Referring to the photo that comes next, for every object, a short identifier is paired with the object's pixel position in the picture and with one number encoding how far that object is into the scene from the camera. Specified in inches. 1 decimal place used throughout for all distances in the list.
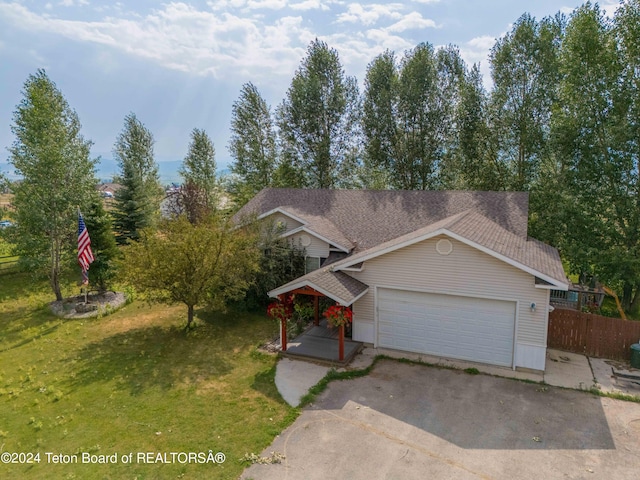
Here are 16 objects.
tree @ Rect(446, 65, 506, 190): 1047.0
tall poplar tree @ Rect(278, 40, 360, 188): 1172.5
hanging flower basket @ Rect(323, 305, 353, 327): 450.3
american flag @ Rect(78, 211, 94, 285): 630.5
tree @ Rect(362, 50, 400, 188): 1153.4
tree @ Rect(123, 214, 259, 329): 520.1
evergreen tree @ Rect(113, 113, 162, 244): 1056.8
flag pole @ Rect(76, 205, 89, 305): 655.0
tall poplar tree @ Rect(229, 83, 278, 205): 1291.8
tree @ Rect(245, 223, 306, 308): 634.8
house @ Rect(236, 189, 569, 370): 433.1
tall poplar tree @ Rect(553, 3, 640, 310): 623.2
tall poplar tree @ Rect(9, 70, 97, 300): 674.2
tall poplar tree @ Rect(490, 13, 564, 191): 911.0
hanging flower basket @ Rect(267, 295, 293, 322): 486.9
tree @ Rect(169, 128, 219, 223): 1236.5
